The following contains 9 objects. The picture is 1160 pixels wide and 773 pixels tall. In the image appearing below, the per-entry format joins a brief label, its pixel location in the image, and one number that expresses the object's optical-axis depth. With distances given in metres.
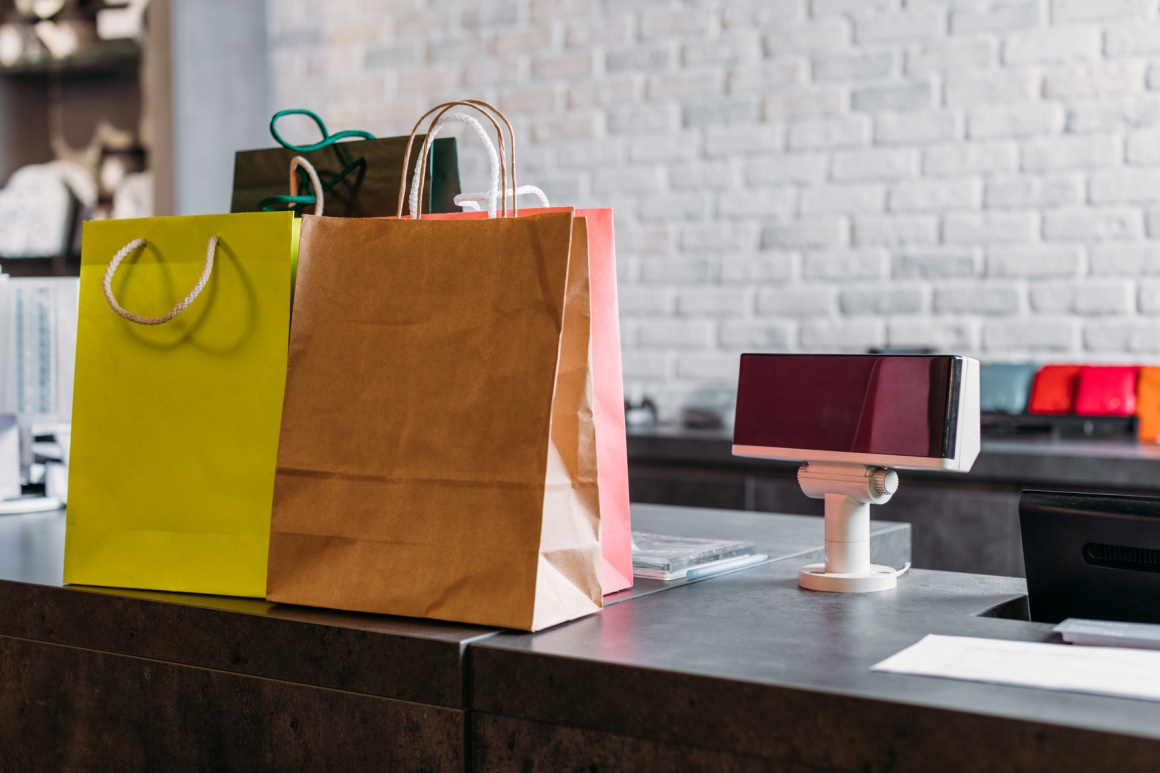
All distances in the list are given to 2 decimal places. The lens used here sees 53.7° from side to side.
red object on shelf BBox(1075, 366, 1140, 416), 2.40
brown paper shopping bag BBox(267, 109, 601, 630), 0.85
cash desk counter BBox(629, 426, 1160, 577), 2.05
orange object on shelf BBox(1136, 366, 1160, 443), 2.38
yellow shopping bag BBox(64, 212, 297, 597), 0.98
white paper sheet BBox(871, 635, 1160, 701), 0.69
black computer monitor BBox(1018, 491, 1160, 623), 0.87
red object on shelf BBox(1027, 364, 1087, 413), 2.46
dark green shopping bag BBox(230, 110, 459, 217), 1.17
